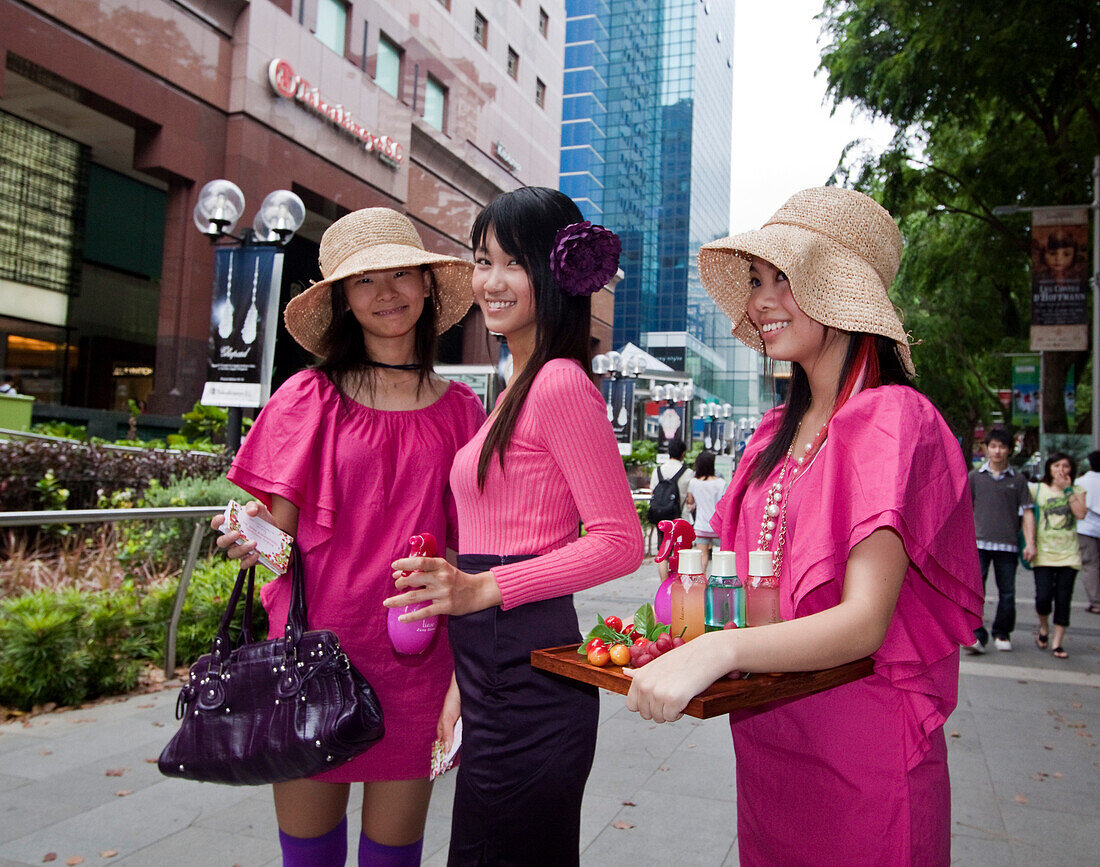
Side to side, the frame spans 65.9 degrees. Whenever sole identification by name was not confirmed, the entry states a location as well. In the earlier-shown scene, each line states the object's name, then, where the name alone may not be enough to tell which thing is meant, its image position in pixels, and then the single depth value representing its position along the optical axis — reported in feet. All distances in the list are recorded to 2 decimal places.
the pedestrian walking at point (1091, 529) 30.14
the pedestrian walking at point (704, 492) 34.40
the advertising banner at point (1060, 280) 43.09
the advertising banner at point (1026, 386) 71.05
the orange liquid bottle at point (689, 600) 4.54
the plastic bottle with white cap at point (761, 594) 4.57
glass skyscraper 264.72
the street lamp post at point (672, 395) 88.79
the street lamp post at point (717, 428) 137.80
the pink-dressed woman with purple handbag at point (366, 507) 6.85
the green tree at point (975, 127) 36.32
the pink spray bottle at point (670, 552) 5.14
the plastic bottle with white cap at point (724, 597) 4.49
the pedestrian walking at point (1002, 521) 25.58
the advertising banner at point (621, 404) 66.33
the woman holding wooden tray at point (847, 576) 4.20
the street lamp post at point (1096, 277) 41.75
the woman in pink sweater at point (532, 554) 5.32
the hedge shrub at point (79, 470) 23.18
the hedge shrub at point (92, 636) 16.22
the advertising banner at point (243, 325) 25.26
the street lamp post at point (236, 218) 26.04
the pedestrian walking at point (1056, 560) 25.93
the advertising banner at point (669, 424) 87.40
